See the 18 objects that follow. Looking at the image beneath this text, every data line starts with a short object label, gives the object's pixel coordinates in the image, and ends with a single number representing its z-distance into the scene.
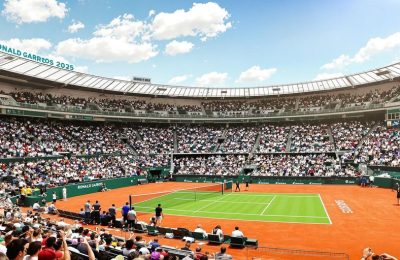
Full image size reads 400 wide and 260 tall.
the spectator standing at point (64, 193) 38.81
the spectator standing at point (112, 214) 23.55
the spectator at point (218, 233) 18.85
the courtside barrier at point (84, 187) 33.69
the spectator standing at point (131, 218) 22.09
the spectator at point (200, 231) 19.20
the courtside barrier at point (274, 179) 46.75
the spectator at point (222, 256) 13.53
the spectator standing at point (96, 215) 24.70
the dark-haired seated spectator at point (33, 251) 5.99
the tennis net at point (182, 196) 34.88
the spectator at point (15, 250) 5.76
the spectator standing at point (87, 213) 25.17
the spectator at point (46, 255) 5.75
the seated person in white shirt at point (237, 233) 18.44
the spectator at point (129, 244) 10.34
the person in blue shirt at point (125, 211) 22.77
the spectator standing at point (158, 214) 23.56
